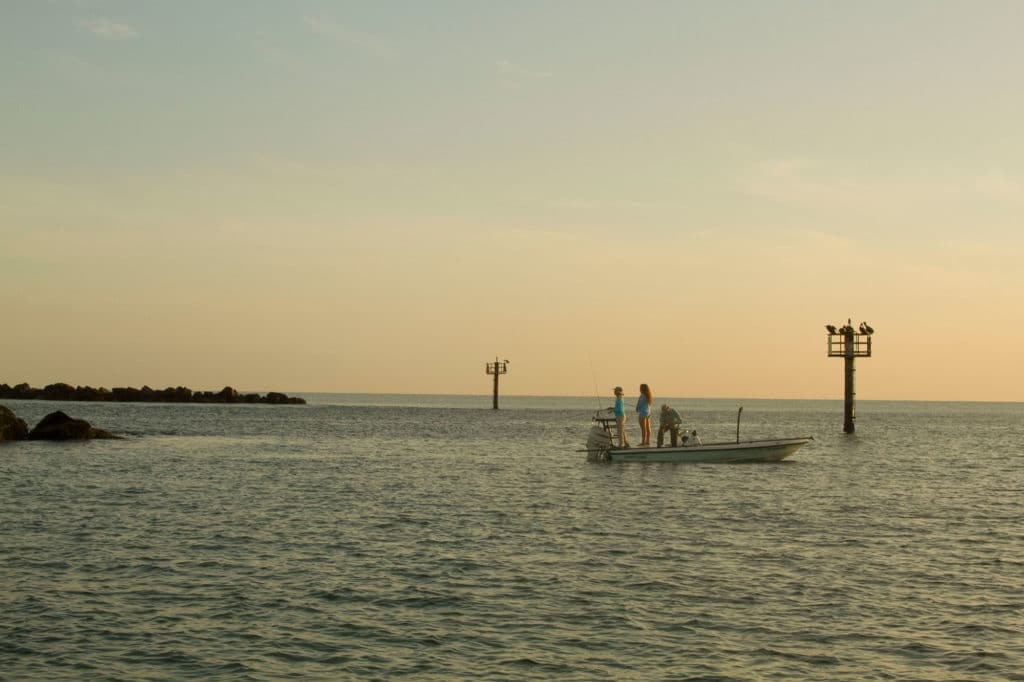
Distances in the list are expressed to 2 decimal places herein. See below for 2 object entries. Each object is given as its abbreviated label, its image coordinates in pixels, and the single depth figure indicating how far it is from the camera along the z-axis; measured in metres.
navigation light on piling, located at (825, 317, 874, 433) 67.56
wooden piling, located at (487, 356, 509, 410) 133.25
